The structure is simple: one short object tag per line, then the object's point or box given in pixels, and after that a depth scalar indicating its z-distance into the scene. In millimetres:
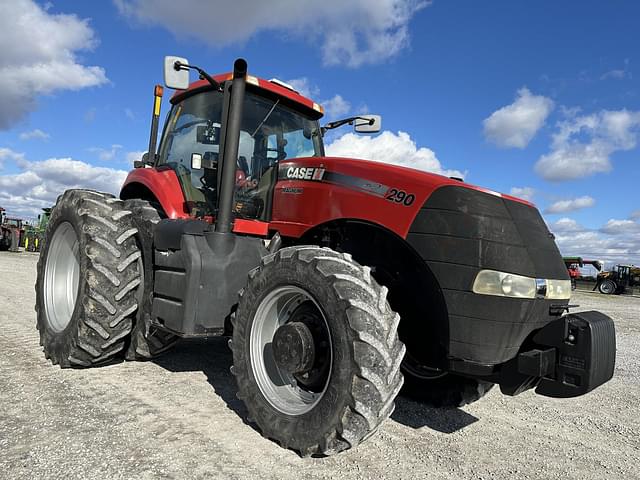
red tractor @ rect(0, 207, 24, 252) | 24062
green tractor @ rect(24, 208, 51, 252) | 27062
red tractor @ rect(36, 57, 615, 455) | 2365
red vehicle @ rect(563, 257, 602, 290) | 31819
